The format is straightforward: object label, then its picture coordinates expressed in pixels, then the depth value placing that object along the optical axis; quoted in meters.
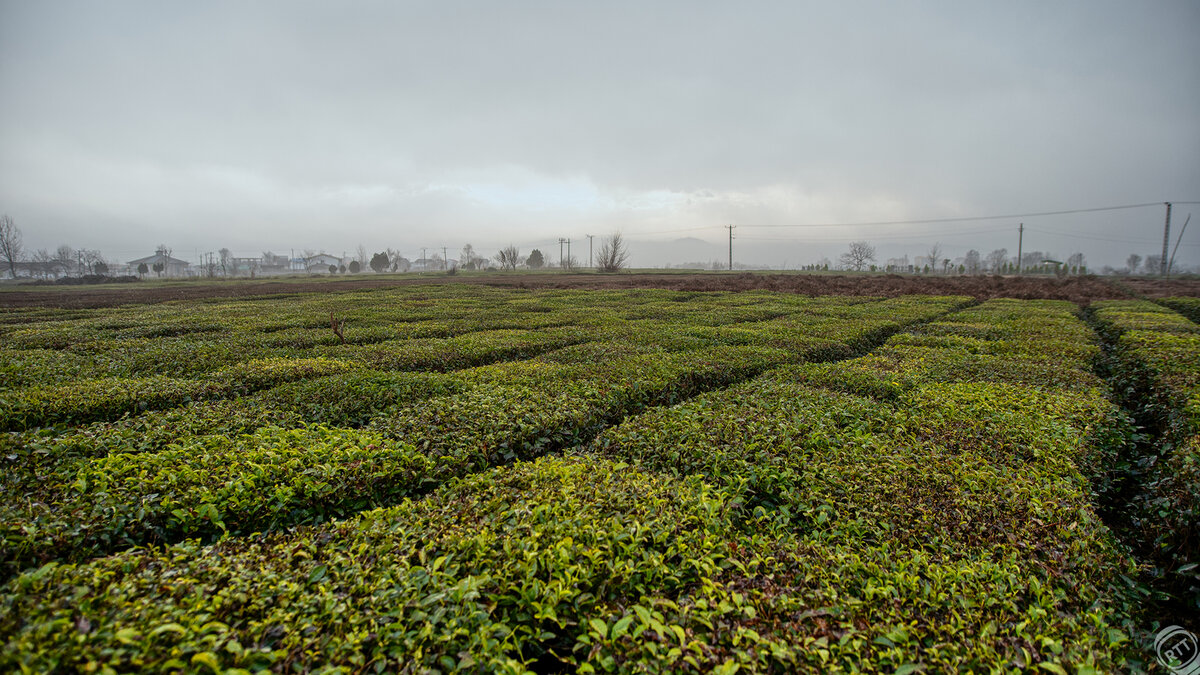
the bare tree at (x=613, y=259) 83.19
